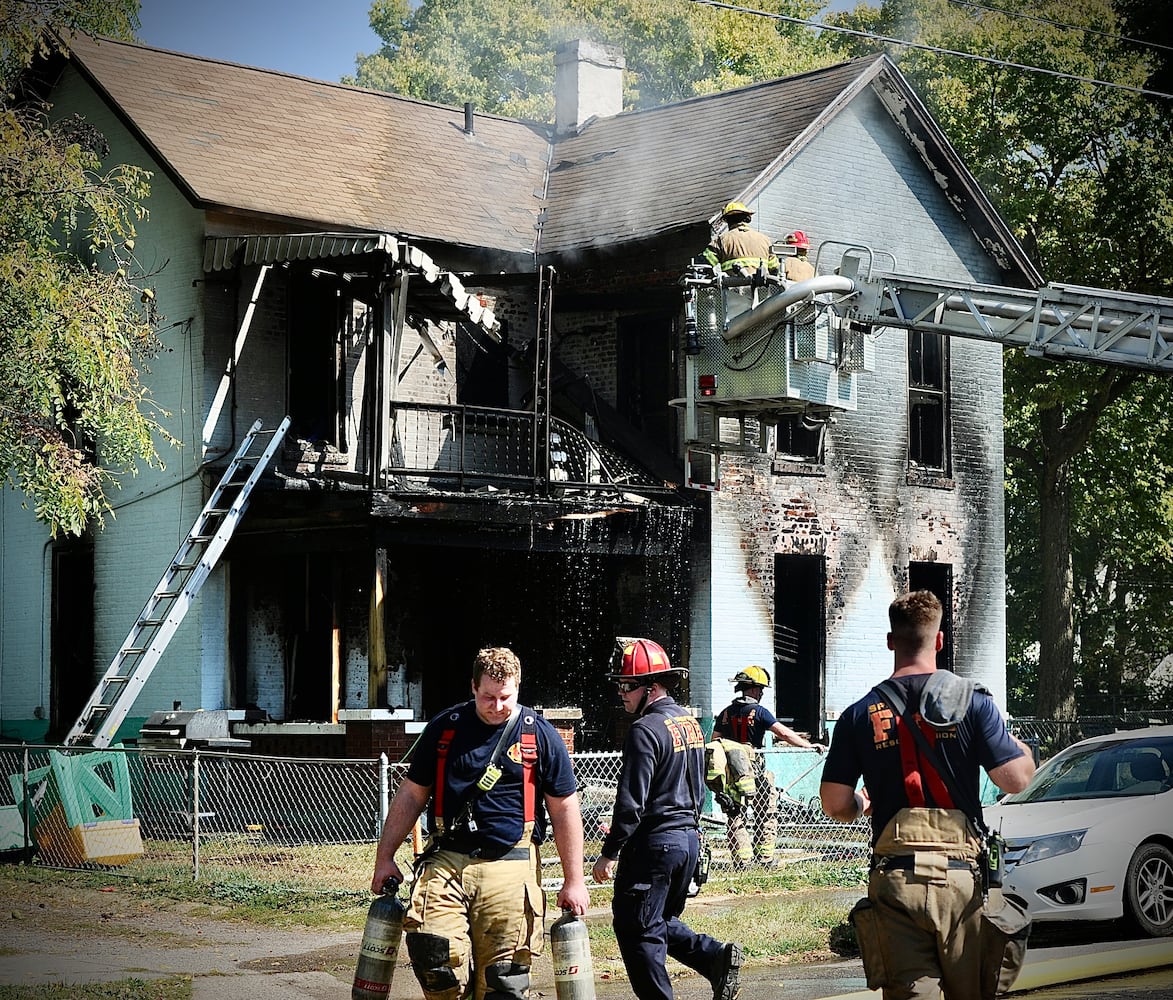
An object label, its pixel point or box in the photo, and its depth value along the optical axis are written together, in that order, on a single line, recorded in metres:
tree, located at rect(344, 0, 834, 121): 37.47
